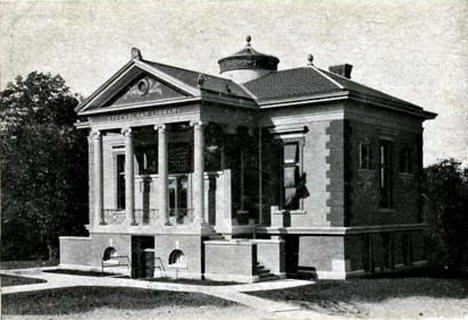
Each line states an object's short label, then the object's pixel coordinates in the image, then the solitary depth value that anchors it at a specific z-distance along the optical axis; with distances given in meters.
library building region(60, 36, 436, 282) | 28.06
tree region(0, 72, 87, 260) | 39.97
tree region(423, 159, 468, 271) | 37.66
